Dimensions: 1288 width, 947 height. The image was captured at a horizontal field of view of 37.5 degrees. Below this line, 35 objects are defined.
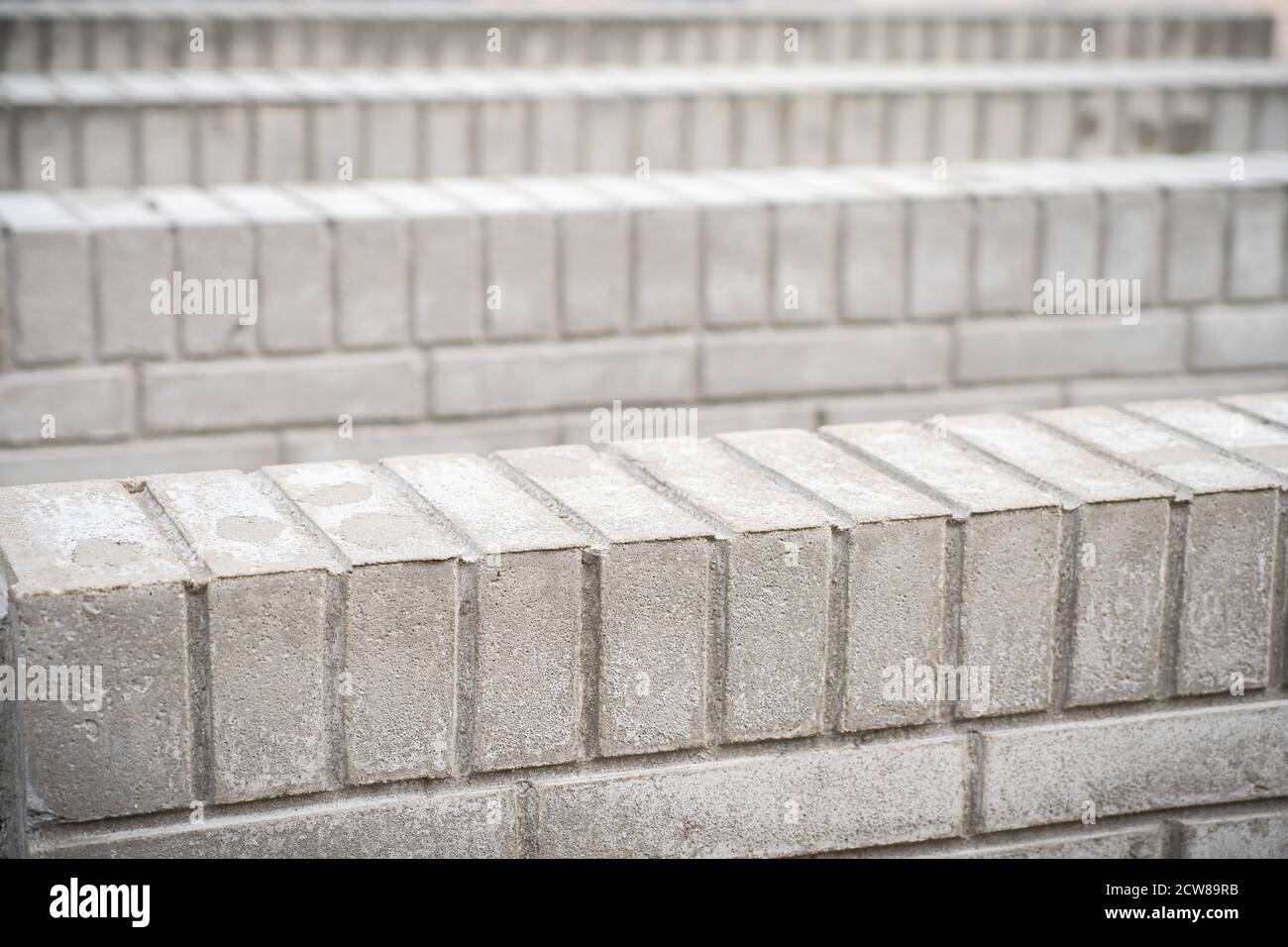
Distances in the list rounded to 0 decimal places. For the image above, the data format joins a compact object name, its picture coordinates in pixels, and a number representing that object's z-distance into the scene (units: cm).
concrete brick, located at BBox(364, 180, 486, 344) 410
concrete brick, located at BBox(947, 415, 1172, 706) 189
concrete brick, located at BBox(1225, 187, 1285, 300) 470
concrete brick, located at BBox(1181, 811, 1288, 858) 200
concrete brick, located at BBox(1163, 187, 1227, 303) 465
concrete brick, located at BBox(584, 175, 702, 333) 422
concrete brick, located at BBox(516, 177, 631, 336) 418
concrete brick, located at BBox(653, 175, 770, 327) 429
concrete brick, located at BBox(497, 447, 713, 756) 174
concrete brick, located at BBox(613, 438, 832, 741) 178
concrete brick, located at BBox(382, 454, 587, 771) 171
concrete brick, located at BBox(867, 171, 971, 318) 443
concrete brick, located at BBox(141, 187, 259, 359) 392
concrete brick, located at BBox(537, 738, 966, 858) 178
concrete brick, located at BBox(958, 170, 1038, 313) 449
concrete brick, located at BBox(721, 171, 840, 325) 434
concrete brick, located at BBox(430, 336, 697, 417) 416
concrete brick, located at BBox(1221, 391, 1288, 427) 227
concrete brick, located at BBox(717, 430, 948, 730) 182
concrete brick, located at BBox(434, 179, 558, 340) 413
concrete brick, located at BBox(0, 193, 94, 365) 382
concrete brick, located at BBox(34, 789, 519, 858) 163
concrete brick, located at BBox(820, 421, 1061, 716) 186
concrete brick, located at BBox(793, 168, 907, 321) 439
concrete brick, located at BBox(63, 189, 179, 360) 388
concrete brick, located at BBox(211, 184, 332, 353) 399
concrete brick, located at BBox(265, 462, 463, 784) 168
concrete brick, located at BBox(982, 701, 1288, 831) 192
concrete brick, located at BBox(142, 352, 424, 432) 397
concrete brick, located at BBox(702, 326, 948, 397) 438
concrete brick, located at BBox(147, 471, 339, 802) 164
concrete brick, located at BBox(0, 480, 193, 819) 158
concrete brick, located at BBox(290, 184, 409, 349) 404
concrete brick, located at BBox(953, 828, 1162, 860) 194
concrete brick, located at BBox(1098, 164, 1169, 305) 459
